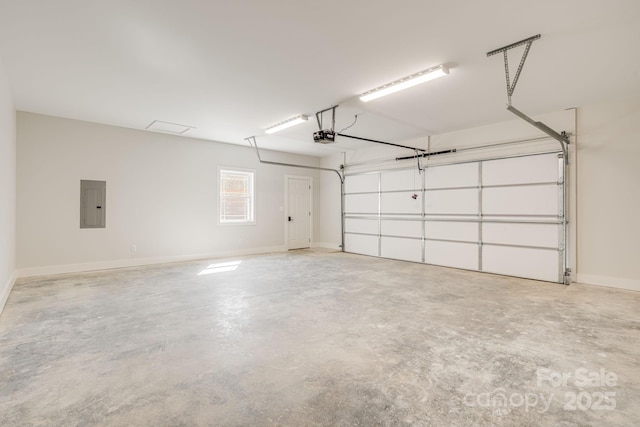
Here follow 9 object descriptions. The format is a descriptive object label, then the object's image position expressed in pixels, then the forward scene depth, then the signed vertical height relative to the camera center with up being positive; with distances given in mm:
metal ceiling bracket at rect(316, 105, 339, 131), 4949 +1767
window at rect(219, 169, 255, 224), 7762 +426
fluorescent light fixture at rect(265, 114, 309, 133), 5499 +1775
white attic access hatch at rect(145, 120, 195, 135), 5895 +1783
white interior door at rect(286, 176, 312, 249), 9000 +13
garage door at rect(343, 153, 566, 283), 5188 -43
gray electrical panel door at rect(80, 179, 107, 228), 5728 +159
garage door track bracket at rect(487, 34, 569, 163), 2957 +1723
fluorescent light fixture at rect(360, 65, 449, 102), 3537 +1720
